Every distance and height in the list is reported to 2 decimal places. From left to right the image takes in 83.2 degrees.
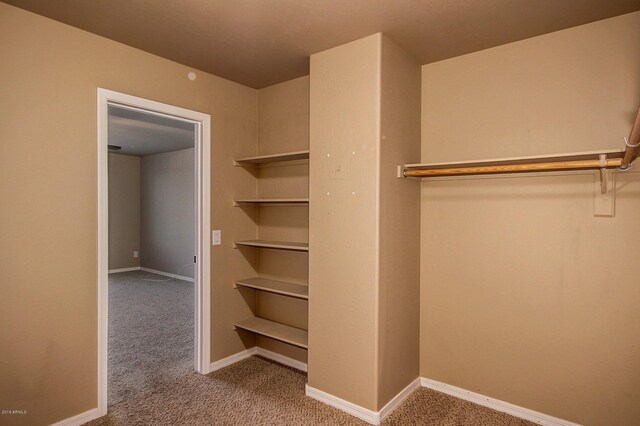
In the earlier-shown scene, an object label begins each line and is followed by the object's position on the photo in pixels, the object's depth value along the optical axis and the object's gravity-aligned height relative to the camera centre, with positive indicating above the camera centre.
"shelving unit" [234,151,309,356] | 2.87 -0.64
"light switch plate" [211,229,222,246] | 3.12 -0.22
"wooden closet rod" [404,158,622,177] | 1.95 +0.26
